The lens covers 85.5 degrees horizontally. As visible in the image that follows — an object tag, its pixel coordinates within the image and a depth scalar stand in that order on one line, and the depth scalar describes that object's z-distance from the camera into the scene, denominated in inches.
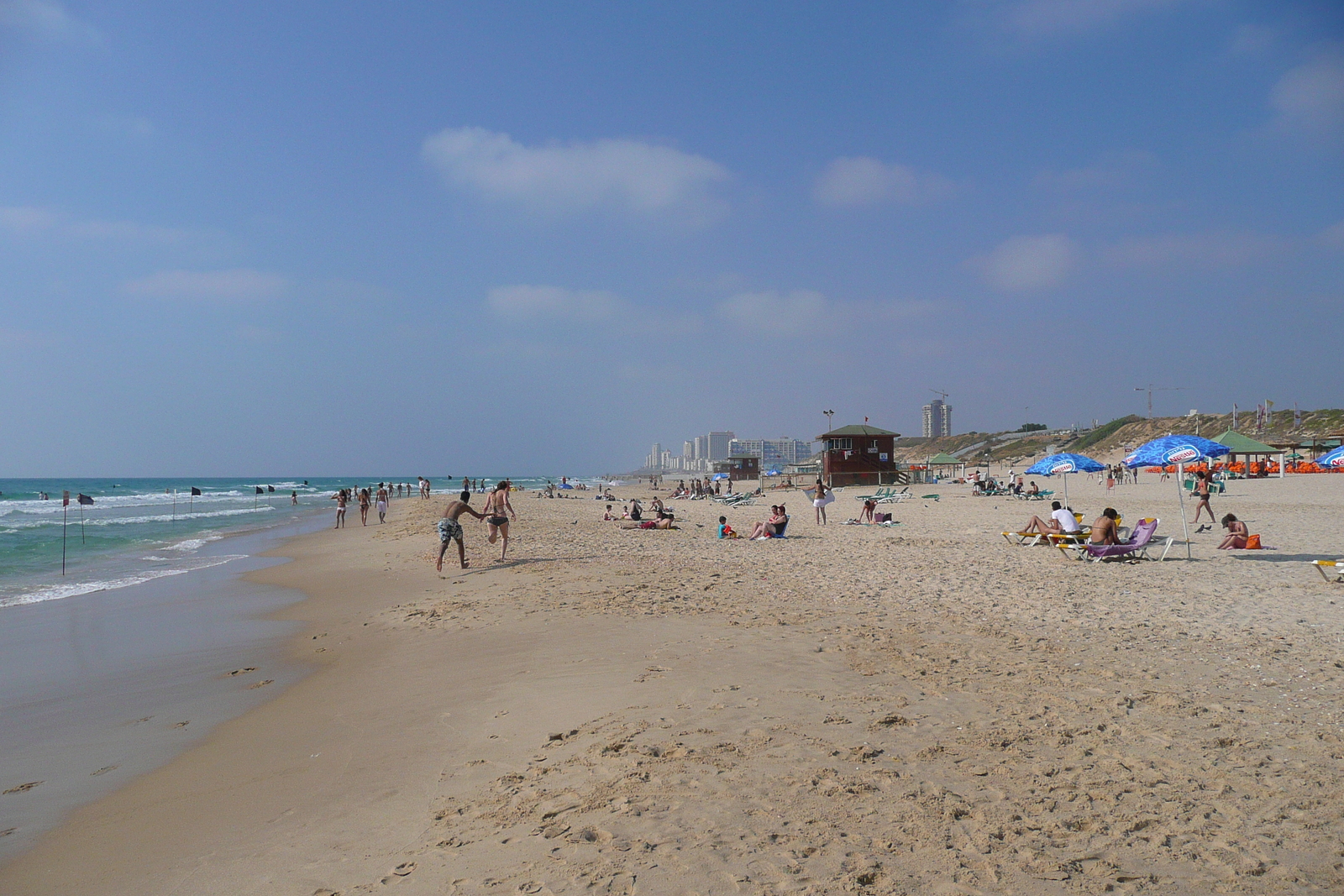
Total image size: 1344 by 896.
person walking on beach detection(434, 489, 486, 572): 470.0
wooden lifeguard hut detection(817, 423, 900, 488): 1834.4
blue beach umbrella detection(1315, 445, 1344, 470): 1009.5
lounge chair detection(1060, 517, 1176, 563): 434.3
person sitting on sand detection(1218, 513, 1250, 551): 492.1
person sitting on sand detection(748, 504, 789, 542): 655.1
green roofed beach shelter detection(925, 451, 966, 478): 2087.8
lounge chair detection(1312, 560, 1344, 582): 344.2
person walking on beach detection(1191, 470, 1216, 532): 634.8
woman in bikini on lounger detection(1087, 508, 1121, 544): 453.4
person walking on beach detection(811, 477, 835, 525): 844.0
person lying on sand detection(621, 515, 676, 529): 780.0
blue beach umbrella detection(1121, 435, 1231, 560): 500.1
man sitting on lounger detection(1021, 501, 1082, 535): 504.4
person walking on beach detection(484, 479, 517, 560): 490.9
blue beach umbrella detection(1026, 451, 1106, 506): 757.9
